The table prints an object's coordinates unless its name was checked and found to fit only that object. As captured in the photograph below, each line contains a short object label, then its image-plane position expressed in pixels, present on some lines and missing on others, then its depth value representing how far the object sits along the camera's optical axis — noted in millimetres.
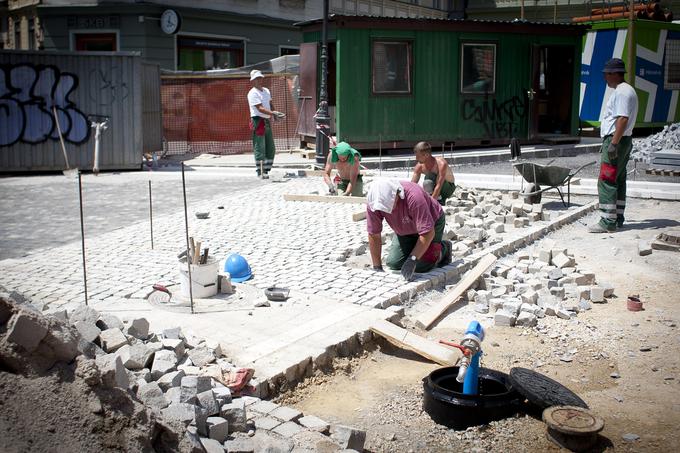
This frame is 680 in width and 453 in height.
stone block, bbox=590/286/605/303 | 7008
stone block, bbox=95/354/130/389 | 3418
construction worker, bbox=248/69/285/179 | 14602
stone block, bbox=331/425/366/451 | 4000
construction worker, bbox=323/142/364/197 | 11148
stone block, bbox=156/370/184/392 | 4301
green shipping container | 17750
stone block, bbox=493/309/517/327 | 6422
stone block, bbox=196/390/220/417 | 4066
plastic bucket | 6660
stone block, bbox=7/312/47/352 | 3203
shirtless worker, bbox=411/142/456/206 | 9814
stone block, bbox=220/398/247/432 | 4090
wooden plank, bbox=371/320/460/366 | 5403
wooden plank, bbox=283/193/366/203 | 11578
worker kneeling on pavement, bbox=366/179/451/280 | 7078
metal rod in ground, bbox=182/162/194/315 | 6168
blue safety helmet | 7309
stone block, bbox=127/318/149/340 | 5020
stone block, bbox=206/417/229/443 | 3930
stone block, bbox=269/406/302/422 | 4254
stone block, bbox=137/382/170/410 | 3875
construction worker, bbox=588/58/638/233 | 9500
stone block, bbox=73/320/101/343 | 4500
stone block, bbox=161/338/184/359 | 4875
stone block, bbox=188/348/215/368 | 4875
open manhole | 4438
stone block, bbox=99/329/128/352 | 4602
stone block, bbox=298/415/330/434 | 4156
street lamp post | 16609
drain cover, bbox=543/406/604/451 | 4094
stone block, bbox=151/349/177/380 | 4453
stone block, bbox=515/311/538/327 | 6363
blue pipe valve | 4535
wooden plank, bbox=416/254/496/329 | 6371
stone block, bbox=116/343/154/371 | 4418
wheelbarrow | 11555
